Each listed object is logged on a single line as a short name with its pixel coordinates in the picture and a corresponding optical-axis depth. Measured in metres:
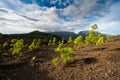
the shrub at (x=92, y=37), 10.96
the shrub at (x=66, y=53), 7.12
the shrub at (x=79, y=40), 15.27
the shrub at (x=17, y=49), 11.67
